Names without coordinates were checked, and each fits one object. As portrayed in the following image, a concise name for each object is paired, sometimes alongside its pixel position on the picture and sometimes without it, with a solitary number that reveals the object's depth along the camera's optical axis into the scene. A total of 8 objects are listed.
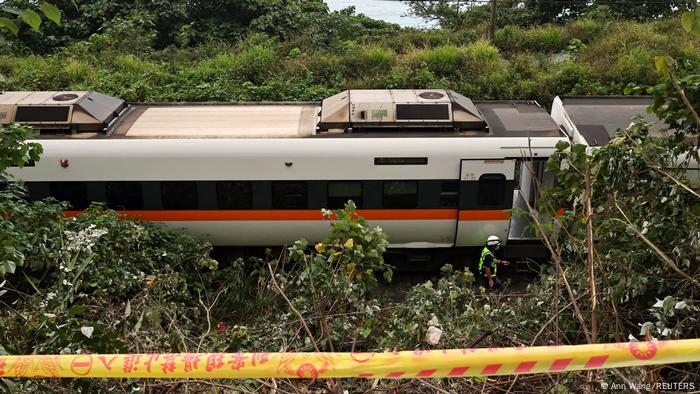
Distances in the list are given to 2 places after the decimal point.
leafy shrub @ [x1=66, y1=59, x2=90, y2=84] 16.78
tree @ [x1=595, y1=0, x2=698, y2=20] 22.39
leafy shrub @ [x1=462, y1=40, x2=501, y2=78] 16.98
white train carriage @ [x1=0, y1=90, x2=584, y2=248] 10.08
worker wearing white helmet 9.77
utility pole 19.20
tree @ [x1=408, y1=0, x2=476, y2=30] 24.58
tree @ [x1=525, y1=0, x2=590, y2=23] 23.25
